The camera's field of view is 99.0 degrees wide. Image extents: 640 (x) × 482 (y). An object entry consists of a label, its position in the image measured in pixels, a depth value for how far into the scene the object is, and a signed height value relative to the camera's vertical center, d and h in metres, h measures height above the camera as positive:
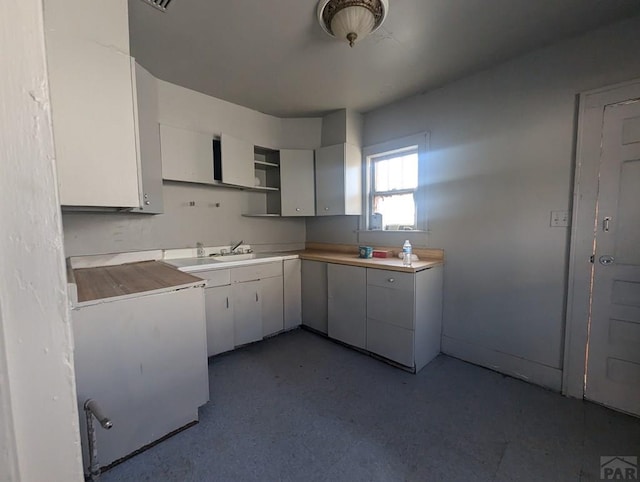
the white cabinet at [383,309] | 2.25 -0.80
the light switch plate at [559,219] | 1.93 +0.01
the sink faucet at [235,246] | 3.07 -0.26
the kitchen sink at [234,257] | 2.79 -0.36
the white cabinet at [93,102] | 1.34 +0.64
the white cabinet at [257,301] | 2.60 -0.78
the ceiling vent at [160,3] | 1.60 +1.30
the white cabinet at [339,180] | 3.01 +0.49
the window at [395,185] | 2.75 +0.40
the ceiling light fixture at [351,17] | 1.53 +1.20
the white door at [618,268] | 1.71 -0.31
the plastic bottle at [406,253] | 2.45 -0.29
